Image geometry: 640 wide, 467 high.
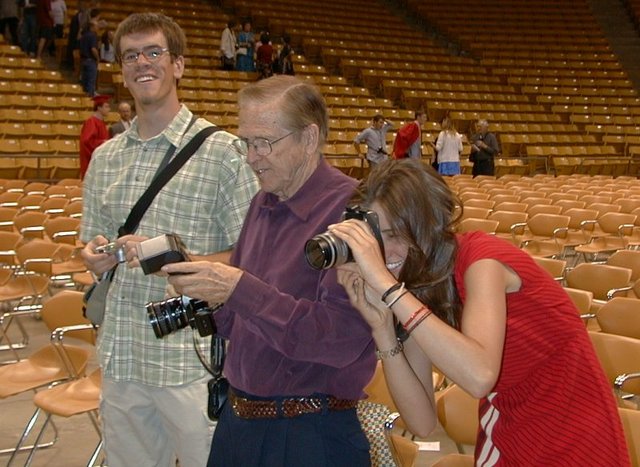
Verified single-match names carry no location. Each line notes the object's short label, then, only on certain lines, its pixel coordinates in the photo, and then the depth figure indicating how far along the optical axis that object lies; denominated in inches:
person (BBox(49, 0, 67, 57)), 582.9
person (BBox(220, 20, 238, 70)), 622.8
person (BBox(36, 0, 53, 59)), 570.6
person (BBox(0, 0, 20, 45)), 583.9
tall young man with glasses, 85.6
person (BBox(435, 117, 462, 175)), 488.5
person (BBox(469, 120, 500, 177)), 519.8
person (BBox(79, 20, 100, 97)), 537.0
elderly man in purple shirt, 64.5
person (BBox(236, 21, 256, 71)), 629.5
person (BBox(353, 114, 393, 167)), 477.1
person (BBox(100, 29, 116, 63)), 570.7
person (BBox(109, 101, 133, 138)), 363.6
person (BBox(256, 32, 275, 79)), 620.7
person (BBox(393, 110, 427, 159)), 463.8
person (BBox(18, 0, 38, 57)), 586.6
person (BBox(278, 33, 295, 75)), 622.2
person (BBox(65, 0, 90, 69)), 553.0
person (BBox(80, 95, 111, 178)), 368.5
